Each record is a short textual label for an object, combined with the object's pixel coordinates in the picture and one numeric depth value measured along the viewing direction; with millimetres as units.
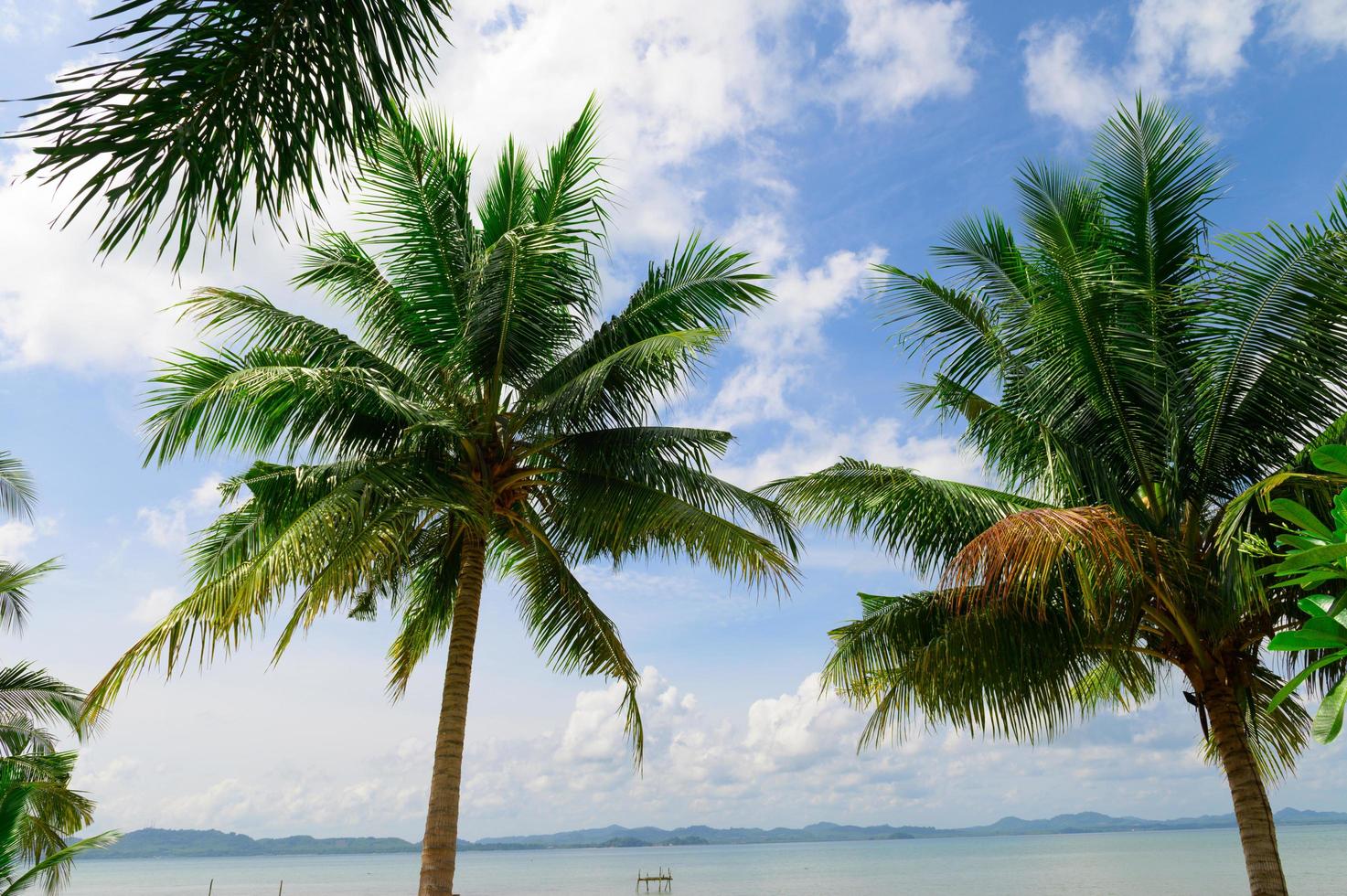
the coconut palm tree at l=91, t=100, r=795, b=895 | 9797
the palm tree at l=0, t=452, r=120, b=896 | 14945
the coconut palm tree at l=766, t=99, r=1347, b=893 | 8406
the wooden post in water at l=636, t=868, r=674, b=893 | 71588
